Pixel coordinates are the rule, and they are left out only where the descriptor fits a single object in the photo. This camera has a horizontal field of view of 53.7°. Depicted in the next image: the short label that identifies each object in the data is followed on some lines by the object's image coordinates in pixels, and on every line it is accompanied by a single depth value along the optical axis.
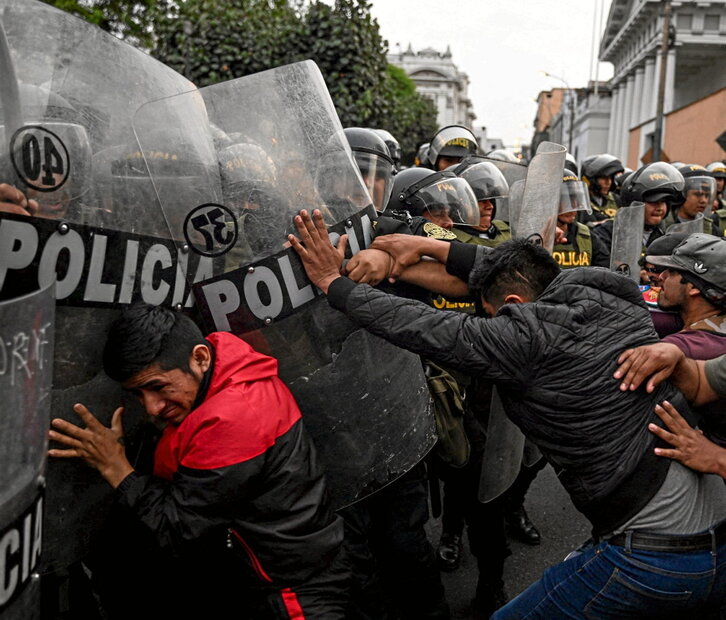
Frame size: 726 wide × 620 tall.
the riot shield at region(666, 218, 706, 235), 4.70
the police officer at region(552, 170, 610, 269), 4.80
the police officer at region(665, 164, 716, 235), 6.11
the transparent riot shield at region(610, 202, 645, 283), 3.91
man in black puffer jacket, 1.90
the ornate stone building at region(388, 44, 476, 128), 104.62
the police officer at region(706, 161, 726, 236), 6.63
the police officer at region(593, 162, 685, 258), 5.40
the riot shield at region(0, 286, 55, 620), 0.99
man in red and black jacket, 1.69
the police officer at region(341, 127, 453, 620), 2.75
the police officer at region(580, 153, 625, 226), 7.82
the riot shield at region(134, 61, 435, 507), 1.76
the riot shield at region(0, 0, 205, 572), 1.42
